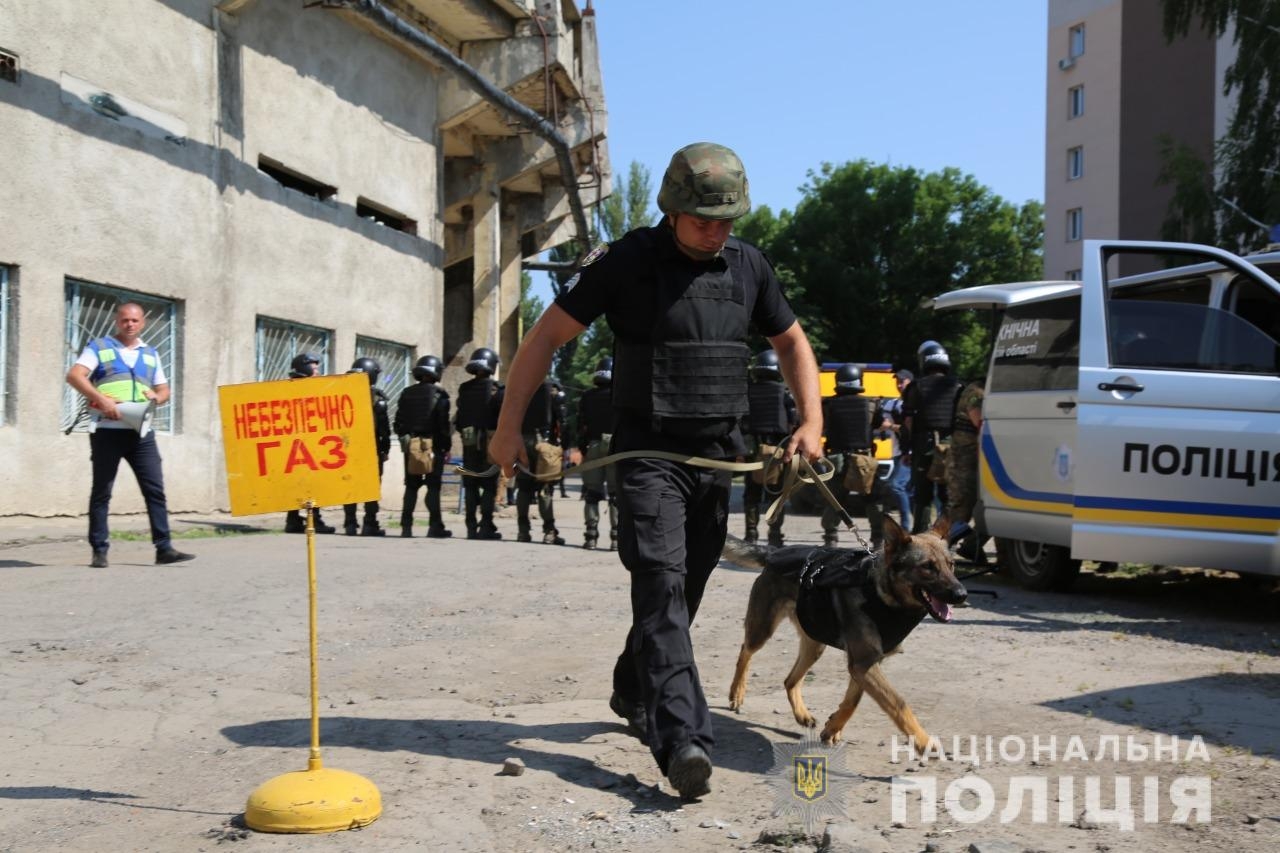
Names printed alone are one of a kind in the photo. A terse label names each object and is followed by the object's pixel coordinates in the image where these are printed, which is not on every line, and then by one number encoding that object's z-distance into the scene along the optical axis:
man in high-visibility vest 9.20
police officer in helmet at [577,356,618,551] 12.61
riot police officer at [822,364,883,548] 12.33
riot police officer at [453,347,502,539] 13.75
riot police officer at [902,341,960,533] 12.18
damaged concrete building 12.37
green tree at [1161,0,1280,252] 23.52
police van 7.51
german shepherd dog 4.50
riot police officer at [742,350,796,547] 13.16
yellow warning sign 4.16
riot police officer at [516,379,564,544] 13.18
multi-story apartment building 44.31
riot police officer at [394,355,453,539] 13.94
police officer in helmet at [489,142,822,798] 4.16
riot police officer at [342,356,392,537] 13.98
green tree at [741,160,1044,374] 47.94
